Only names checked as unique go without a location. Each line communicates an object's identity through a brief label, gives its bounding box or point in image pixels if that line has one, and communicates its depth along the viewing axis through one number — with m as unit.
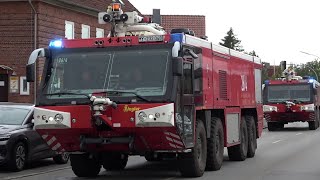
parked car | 12.56
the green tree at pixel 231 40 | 110.22
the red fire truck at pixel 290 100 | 30.84
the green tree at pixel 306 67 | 114.62
